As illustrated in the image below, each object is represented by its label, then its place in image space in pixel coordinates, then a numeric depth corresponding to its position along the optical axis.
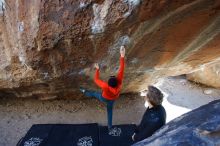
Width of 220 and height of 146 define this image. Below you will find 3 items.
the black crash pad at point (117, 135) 1.95
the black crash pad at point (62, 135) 1.92
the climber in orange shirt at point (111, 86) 1.66
